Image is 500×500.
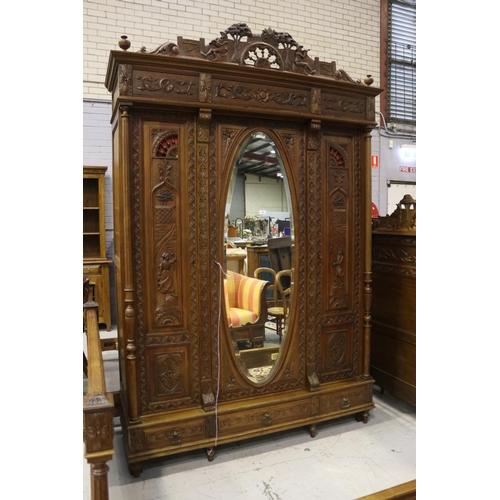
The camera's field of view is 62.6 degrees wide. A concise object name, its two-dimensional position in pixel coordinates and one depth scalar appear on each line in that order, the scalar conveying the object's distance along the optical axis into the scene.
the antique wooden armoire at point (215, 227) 2.16
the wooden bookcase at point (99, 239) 4.40
